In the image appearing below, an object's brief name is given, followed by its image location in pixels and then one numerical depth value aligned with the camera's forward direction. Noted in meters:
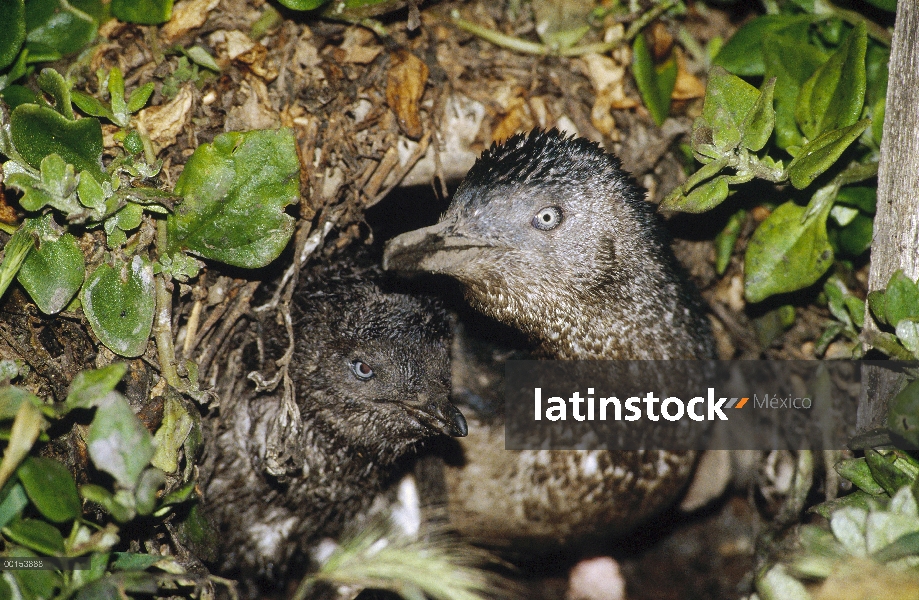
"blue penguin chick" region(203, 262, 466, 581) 5.63
